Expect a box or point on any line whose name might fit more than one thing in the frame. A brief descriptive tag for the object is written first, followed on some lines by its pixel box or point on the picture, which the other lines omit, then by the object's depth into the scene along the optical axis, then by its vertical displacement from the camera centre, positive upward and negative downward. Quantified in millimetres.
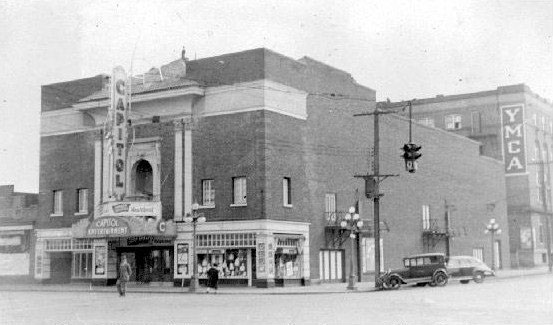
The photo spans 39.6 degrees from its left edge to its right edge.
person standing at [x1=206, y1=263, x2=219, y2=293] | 36156 -1058
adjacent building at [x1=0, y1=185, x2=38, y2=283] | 50156 +1226
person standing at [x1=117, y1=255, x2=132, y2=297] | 32812 -911
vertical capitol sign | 41406 +6959
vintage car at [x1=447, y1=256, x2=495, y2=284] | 41094 -937
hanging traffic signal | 31927 +4085
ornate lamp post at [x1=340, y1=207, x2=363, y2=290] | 39981 +1651
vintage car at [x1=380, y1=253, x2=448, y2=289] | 38438 -933
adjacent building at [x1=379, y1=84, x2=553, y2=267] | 75625 +10494
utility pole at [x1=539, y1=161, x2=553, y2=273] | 61188 +1221
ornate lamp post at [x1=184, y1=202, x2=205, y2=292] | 37219 -259
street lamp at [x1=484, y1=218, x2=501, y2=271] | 58156 +1836
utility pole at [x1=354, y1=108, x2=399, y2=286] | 37812 +2888
